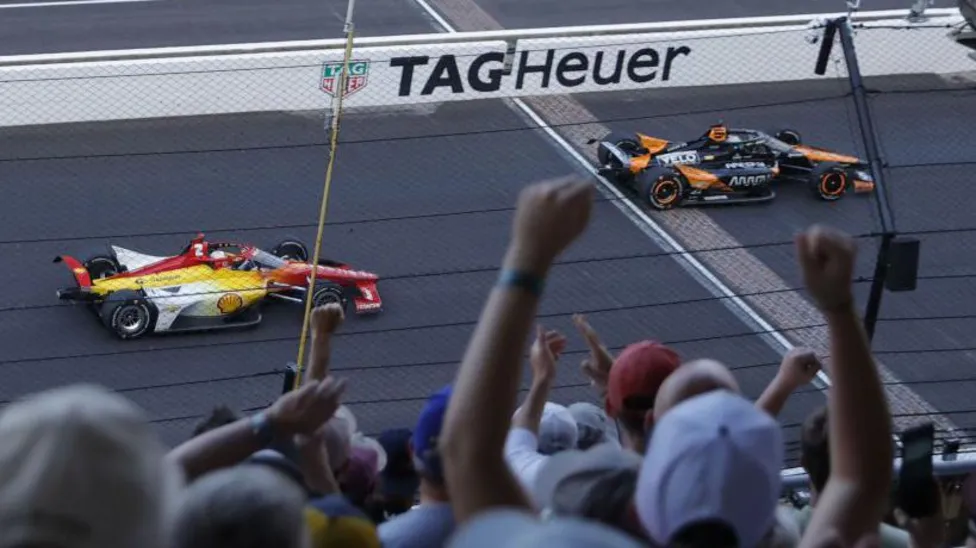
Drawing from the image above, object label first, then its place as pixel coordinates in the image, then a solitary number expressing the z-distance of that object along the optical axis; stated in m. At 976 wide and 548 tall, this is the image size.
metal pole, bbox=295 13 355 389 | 12.54
